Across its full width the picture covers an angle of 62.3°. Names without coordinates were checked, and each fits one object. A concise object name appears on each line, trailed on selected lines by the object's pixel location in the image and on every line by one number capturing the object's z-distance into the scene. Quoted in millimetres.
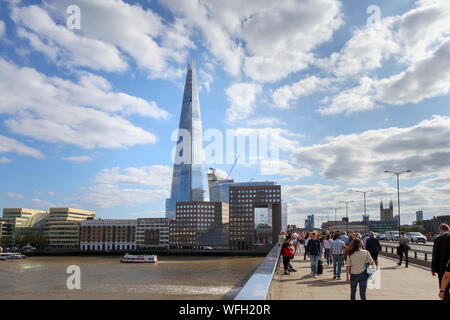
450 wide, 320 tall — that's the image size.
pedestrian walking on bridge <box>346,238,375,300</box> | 9914
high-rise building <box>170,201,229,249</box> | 197325
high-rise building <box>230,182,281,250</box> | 192500
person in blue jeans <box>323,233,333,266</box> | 21656
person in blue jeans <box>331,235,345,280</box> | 15984
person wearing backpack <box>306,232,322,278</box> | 16266
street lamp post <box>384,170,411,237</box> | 58319
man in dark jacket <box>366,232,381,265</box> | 19047
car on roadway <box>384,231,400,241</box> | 71750
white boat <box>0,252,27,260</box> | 144350
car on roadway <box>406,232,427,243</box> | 59184
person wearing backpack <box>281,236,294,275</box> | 16234
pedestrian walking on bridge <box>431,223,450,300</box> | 8156
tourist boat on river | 122250
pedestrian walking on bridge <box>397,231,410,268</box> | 22578
